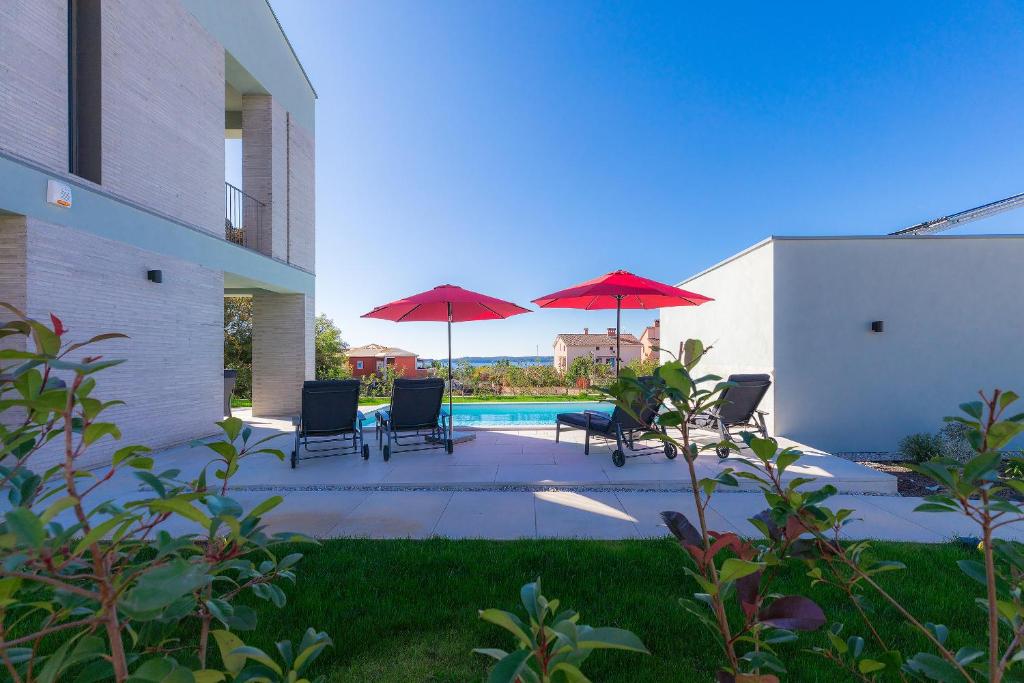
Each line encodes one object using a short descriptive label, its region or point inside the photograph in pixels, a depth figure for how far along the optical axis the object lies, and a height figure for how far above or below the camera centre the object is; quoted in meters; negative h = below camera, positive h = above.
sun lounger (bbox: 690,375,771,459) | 6.31 -0.96
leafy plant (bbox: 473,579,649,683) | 0.60 -0.46
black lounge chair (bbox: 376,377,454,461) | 6.36 -1.16
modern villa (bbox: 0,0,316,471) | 5.32 +2.50
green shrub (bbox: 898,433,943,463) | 6.81 -1.72
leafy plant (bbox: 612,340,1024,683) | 0.84 -0.47
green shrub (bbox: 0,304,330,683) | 0.50 -0.33
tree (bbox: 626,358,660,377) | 14.09 -0.94
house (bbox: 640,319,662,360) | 45.45 +0.47
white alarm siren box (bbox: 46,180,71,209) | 5.40 +1.84
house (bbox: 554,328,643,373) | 54.94 -0.91
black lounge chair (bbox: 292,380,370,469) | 6.06 -1.06
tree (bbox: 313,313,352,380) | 16.46 -0.64
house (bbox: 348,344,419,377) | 41.94 -2.07
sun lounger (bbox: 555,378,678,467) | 5.83 -1.32
